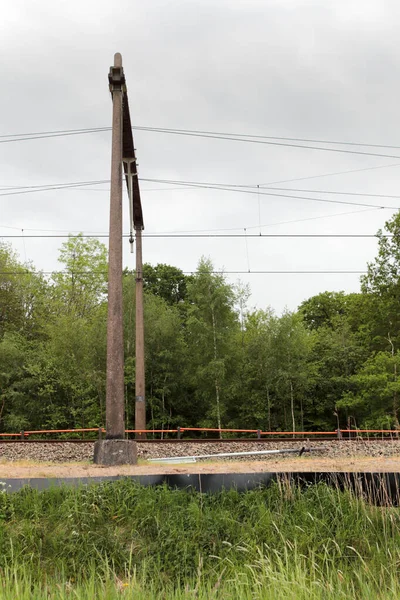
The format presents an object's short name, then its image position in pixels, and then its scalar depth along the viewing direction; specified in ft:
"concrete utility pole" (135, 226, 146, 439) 74.64
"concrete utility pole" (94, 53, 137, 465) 39.68
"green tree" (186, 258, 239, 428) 113.19
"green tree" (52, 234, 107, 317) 145.79
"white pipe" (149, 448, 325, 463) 45.80
